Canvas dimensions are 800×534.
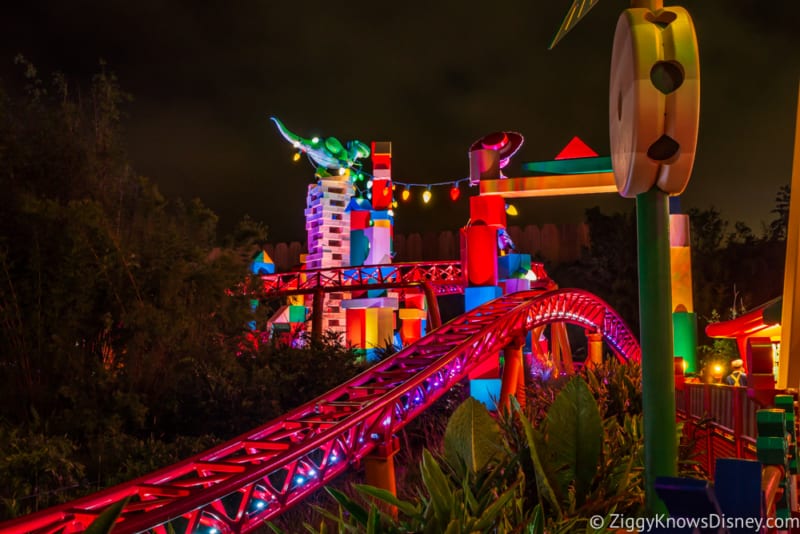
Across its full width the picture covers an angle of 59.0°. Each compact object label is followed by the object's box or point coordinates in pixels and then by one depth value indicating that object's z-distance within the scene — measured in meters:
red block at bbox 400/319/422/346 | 20.62
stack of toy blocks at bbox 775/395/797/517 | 3.52
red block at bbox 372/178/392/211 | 21.23
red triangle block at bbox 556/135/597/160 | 15.62
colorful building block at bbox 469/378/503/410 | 14.32
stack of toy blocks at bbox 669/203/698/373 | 15.79
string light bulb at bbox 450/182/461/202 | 19.00
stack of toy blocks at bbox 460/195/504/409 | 15.20
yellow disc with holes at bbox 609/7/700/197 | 3.55
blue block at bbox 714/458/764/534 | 2.12
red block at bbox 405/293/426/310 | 21.69
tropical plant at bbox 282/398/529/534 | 3.29
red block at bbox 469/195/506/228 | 15.38
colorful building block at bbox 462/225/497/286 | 15.20
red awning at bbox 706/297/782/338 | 11.83
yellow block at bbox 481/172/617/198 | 14.87
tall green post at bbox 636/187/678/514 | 3.73
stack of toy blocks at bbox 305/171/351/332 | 22.81
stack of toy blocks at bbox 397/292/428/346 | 20.55
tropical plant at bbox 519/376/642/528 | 4.05
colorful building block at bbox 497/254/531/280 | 17.00
